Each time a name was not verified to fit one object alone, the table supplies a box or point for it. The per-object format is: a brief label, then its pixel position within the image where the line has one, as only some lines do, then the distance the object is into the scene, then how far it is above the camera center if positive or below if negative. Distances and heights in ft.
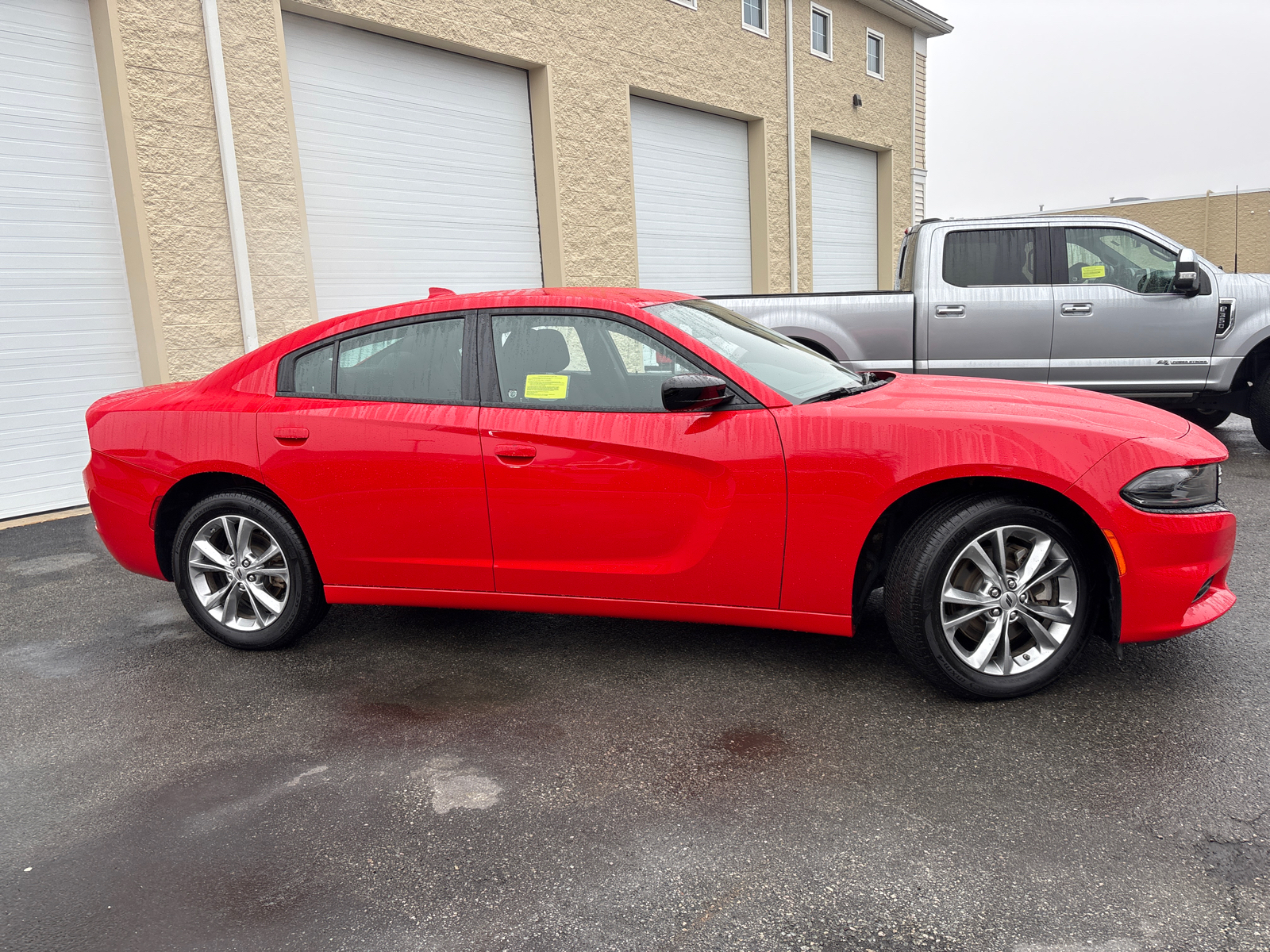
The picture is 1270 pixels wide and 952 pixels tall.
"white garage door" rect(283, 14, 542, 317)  30.83 +6.16
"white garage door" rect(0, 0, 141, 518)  24.56 +2.66
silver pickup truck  24.56 -0.31
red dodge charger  10.53 -2.06
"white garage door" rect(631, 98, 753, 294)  43.93 +6.19
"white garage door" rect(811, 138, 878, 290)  57.47 +6.27
